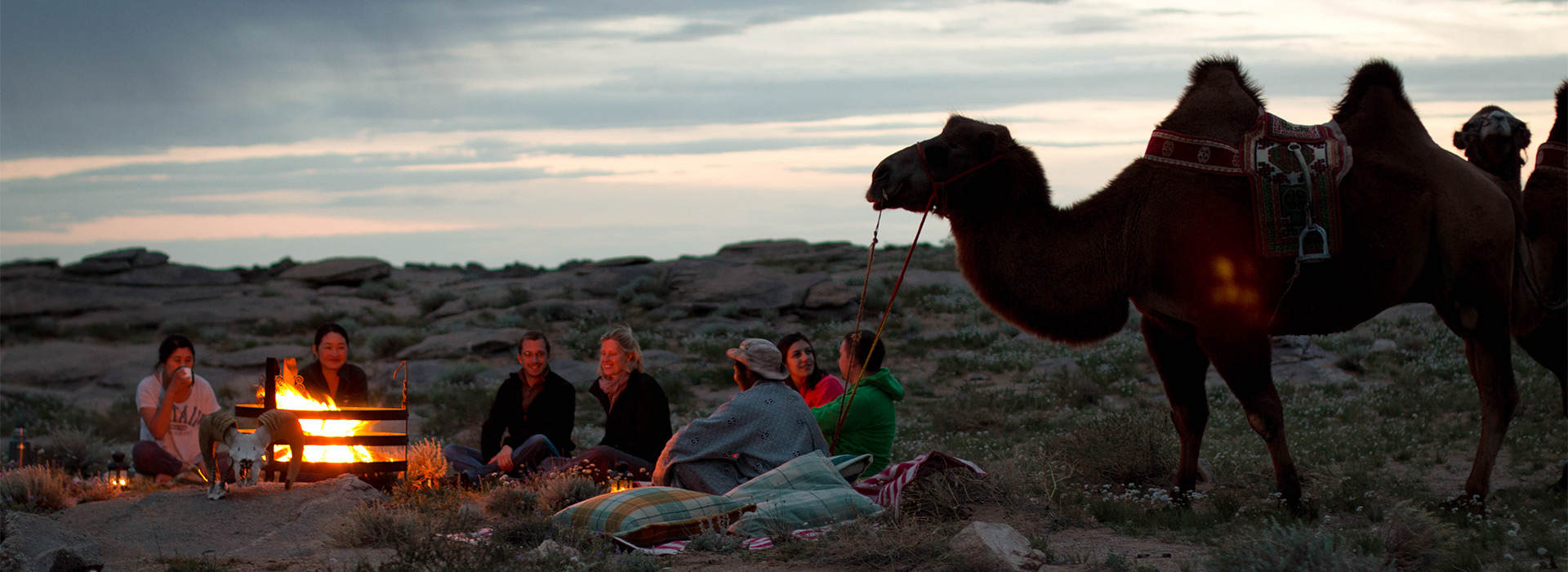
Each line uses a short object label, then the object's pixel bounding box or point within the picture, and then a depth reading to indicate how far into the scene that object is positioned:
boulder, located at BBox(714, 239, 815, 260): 44.75
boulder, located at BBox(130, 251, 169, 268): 40.59
